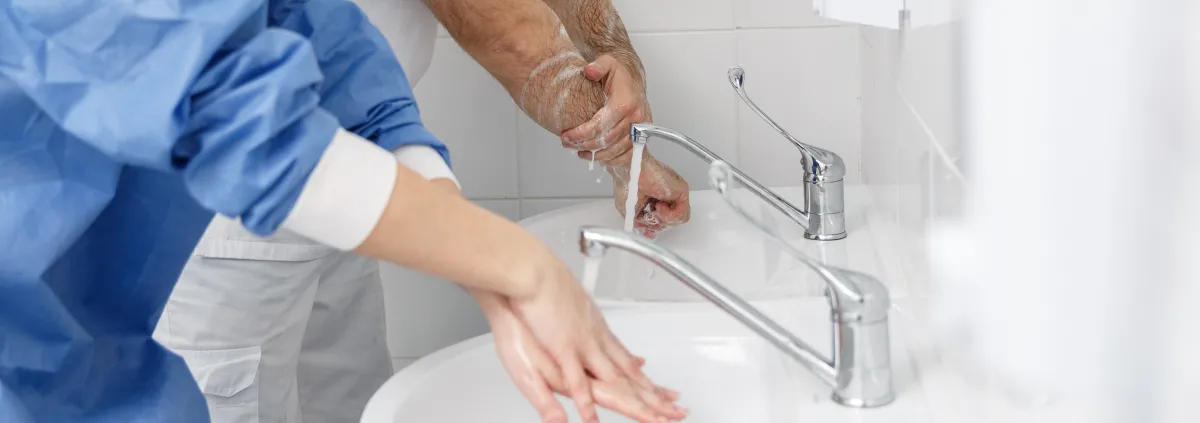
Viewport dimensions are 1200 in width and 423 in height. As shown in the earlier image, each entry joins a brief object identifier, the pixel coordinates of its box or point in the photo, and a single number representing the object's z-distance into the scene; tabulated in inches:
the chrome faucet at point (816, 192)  44.2
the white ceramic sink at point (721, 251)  43.2
